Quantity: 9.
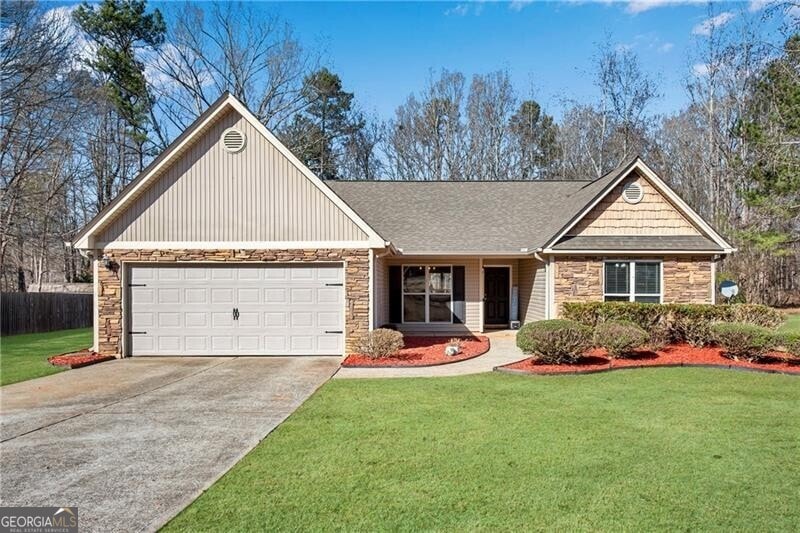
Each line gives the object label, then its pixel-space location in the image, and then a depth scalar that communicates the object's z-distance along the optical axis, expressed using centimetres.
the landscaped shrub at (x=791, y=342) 998
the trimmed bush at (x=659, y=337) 1185
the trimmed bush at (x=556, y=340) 1000
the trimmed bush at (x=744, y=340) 1005
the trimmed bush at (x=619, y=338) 1045
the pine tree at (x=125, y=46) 2619
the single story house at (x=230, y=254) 1189
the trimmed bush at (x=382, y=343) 1119
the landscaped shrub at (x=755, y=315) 1227
